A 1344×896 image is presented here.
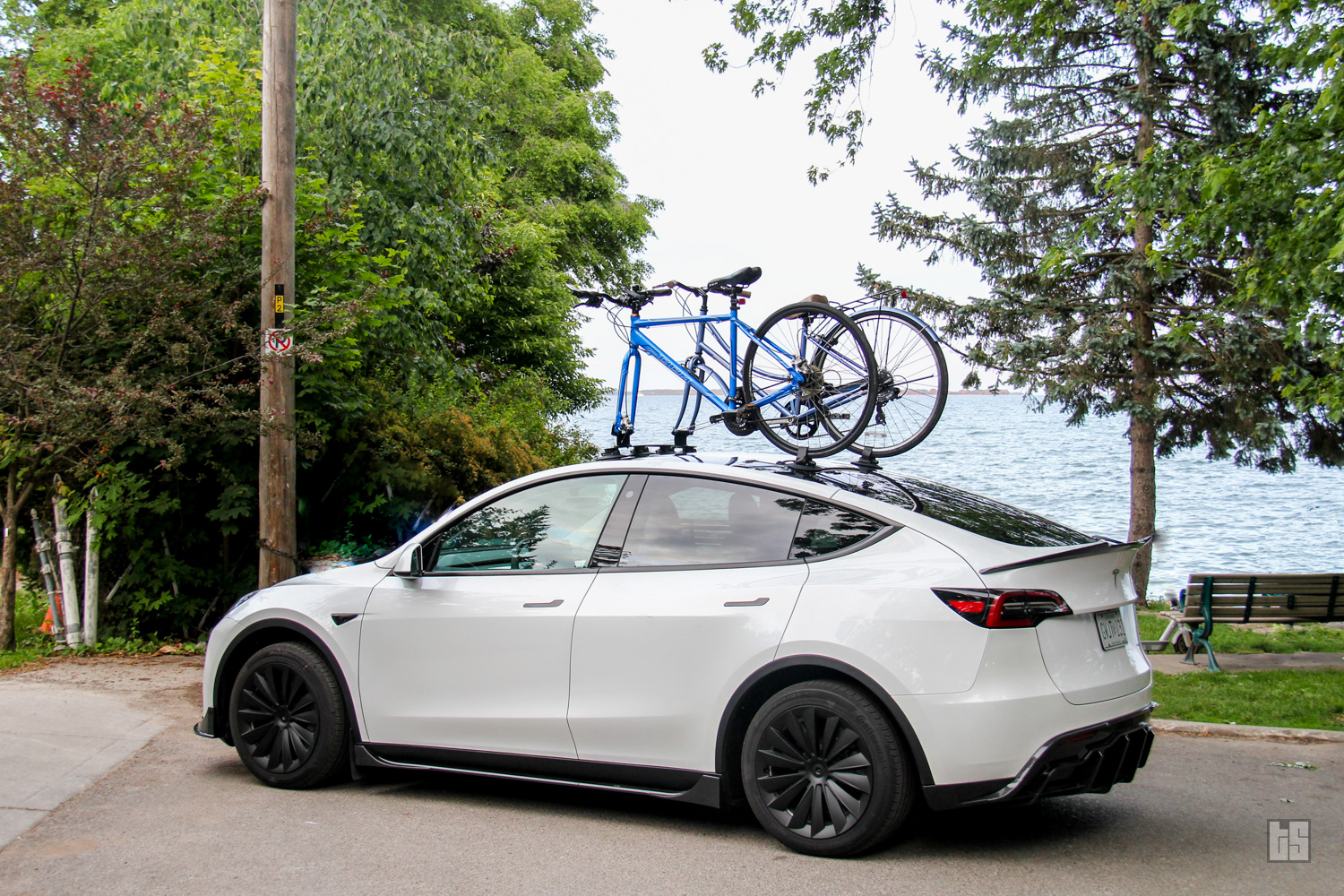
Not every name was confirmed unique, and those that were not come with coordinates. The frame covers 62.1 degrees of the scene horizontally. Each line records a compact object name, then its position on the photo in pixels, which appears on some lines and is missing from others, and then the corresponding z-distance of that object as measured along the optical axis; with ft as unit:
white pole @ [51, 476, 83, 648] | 32.40
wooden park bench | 34.99
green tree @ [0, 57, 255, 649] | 27.91
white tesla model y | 13.99
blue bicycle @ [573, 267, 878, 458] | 20.76
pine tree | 63.77
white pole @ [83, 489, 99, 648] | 32.45
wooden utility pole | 27.94
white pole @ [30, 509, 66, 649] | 32.81
